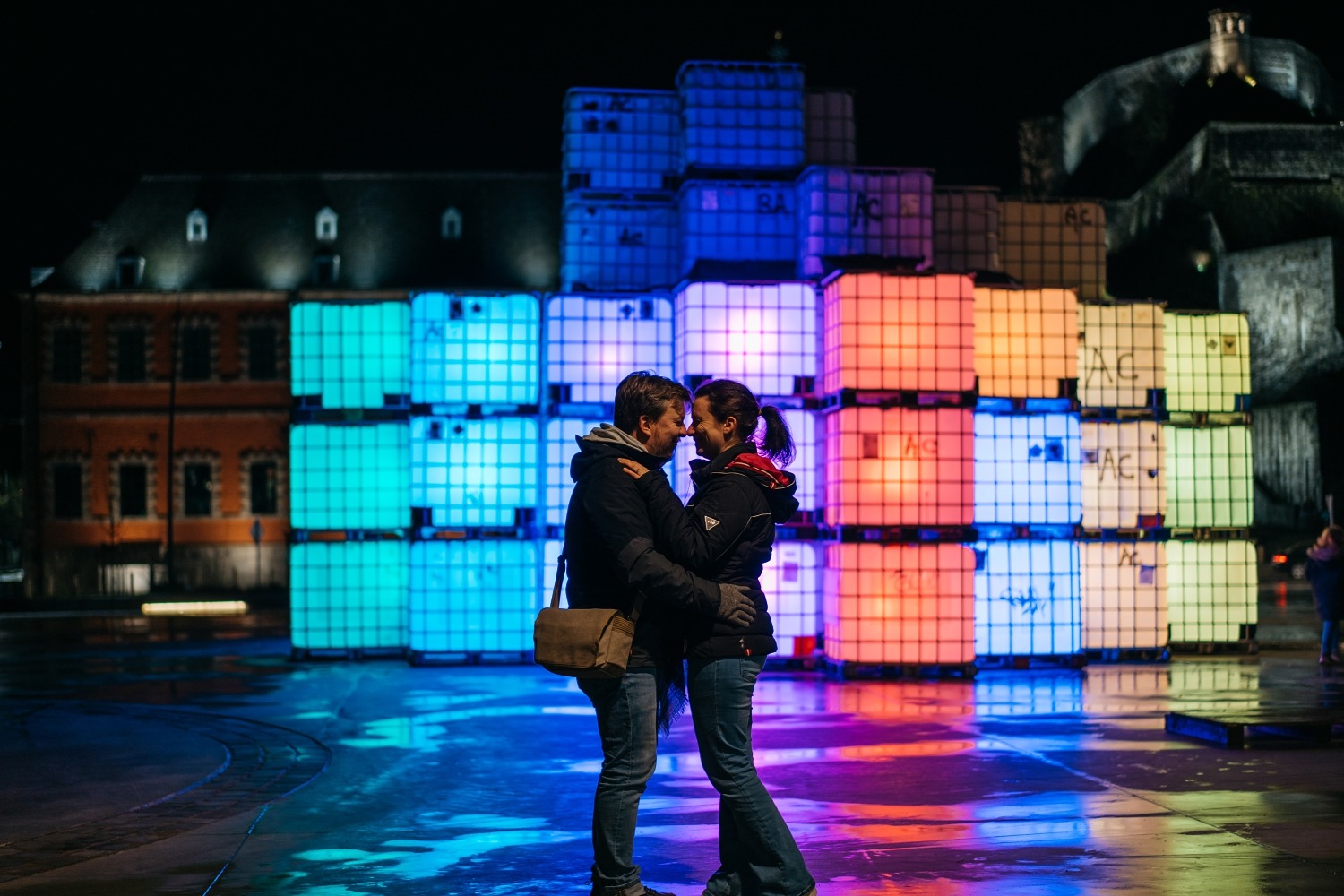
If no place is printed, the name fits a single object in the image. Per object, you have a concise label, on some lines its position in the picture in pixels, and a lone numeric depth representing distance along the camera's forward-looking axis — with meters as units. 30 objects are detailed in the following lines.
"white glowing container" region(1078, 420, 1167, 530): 14.20
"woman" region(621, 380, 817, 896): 4.53
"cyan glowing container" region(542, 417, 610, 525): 14.30
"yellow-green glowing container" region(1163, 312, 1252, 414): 15.22
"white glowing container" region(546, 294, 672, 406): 14.21
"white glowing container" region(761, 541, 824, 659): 13.14
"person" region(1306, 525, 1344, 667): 13.66
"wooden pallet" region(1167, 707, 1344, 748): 8.17
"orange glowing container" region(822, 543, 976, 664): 12.52
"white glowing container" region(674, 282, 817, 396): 13.17
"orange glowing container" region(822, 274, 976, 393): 12.54
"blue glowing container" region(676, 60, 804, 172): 14.75
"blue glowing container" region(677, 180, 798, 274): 14.65
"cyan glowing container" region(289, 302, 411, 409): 14.91
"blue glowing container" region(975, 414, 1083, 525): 13.44
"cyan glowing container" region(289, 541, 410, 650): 14.88
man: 4.39
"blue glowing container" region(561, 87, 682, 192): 15.80
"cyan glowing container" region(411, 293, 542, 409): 14.25
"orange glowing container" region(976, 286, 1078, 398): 13.48
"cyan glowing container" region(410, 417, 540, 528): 14.27
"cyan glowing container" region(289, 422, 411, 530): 15.10
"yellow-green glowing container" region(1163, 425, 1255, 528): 15.15
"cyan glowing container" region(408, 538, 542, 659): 14.27
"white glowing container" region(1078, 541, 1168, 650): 13.95
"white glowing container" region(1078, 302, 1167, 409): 14.27
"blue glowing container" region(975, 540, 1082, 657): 13.45
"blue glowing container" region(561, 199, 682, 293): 15.93
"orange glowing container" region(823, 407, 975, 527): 12.52
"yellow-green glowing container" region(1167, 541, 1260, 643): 14.89
